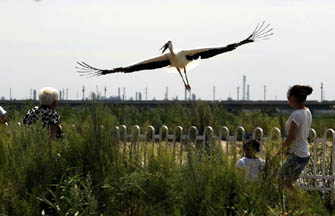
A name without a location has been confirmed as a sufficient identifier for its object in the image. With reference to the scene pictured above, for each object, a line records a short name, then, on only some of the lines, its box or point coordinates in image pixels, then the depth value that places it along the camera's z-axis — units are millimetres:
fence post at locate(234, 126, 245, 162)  13787
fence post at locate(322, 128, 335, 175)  13879
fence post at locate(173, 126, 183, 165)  10354
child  9555
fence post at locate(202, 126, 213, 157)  13608
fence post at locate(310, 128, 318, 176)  14157
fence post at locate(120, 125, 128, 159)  10697
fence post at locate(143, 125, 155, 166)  10277
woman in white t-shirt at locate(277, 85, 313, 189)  11200
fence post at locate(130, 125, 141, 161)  10553
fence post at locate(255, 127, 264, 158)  13957
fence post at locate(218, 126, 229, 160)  9649
